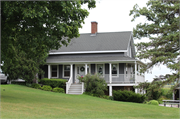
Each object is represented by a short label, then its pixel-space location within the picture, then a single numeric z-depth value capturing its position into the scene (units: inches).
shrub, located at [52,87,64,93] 1050.7
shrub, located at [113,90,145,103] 932.3
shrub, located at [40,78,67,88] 1102.4
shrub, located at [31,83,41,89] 1085.3
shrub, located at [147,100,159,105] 892.0
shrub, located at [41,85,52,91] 1059.6
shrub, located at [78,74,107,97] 986.7
